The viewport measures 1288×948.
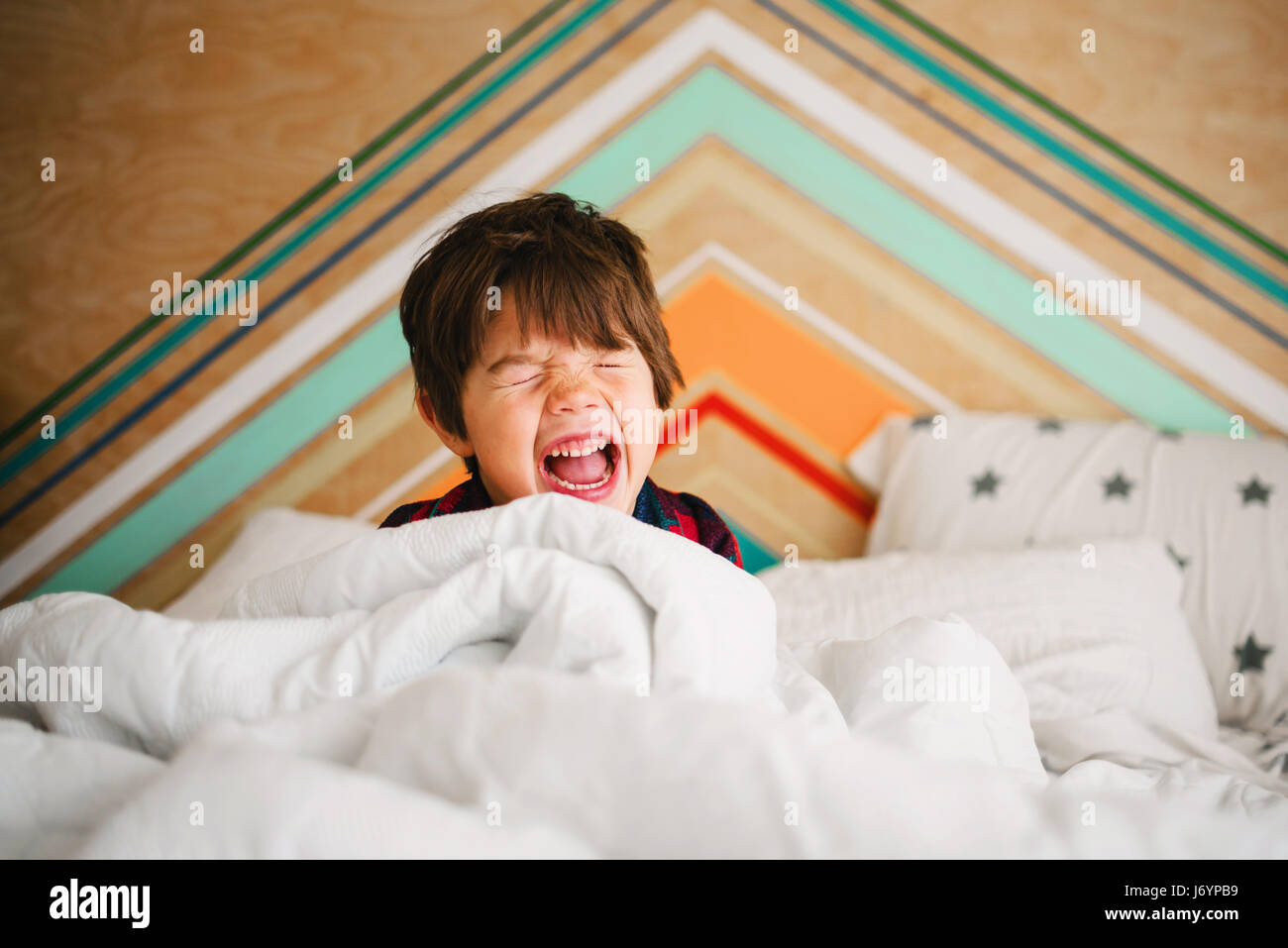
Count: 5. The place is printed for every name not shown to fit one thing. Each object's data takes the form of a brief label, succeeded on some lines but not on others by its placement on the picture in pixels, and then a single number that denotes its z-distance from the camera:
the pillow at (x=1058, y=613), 1.19
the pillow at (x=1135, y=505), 1.36
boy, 1.04
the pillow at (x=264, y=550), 1.49
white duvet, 0.45
